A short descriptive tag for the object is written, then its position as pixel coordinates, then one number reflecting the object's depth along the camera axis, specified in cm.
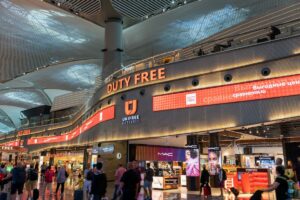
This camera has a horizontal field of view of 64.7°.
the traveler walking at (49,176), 1124
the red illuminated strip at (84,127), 1572
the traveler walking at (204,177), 1079
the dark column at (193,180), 1313
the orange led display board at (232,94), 1012
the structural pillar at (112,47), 2000
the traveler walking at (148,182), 929
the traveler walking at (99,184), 578
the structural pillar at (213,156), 1239
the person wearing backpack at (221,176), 1127
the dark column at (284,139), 1584
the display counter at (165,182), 1374
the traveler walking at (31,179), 949
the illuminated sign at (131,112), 1403
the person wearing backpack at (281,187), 398
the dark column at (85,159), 2379
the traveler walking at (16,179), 788
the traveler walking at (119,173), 739
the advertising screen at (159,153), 1589
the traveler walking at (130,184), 503
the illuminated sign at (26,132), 3714
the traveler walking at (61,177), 1056
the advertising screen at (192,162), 1307
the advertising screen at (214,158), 1228
